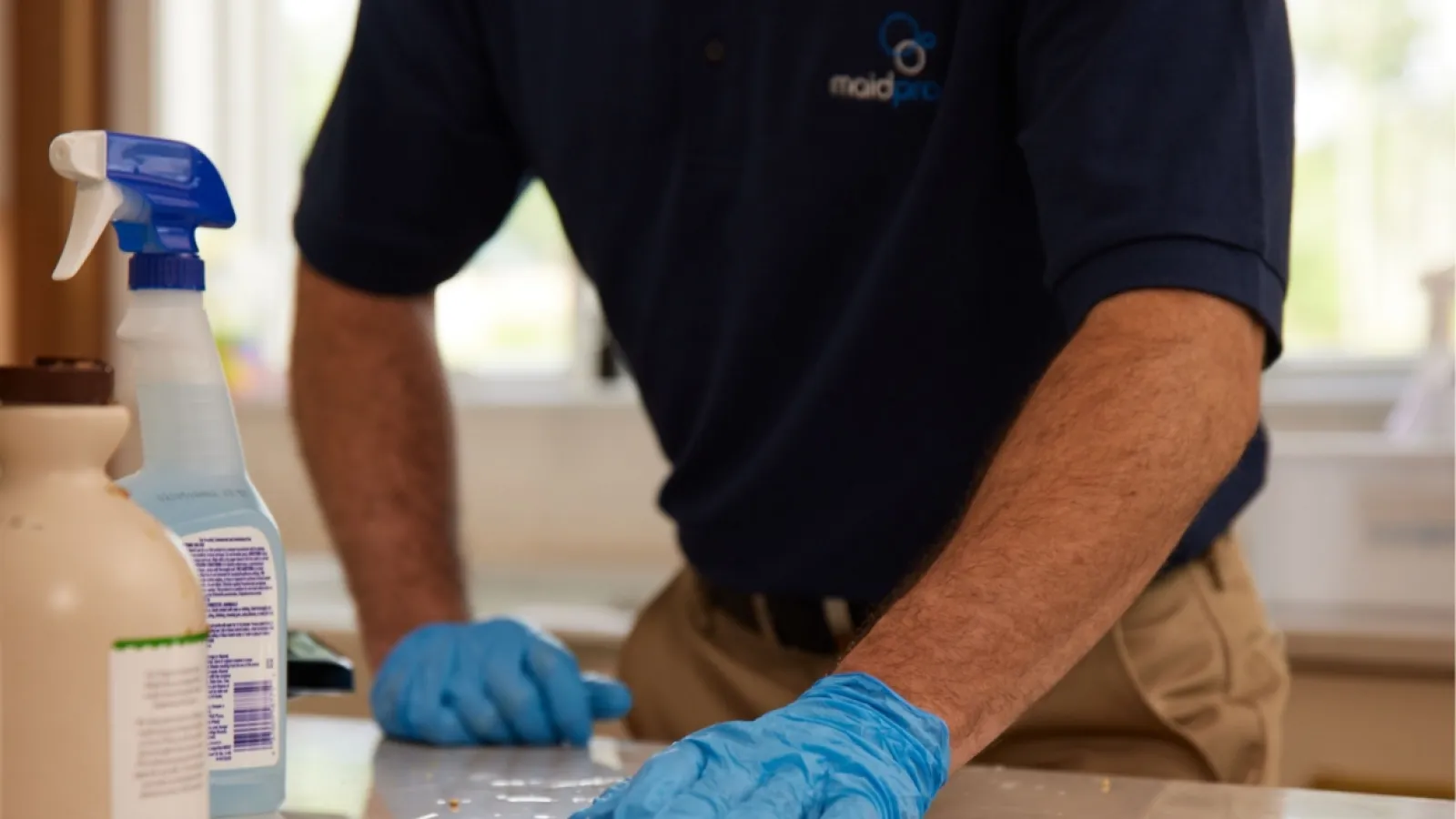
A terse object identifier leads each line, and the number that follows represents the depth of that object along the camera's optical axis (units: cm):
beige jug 170
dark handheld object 207
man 196
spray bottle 180
